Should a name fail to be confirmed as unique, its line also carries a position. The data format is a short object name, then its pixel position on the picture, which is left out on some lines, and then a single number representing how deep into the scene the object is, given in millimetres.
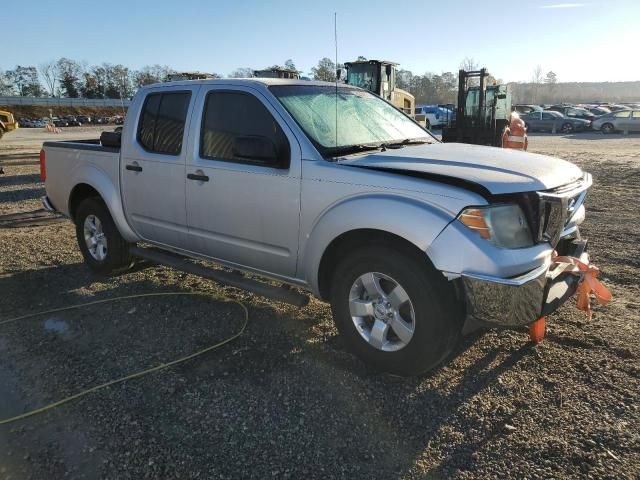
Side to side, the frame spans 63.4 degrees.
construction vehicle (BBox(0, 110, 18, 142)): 16195
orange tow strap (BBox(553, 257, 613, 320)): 3361
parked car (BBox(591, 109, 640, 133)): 31281
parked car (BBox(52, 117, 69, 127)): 61375
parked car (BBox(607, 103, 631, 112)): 45000
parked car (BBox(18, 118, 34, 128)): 60050
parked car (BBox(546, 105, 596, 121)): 36700
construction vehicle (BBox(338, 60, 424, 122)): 17516
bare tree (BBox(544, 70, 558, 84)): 180500
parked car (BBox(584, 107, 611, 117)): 40656
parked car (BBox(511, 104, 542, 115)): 38562
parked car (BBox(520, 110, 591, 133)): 35125
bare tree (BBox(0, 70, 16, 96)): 103188
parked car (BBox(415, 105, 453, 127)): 37719
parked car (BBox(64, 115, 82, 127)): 62594
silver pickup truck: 2979
